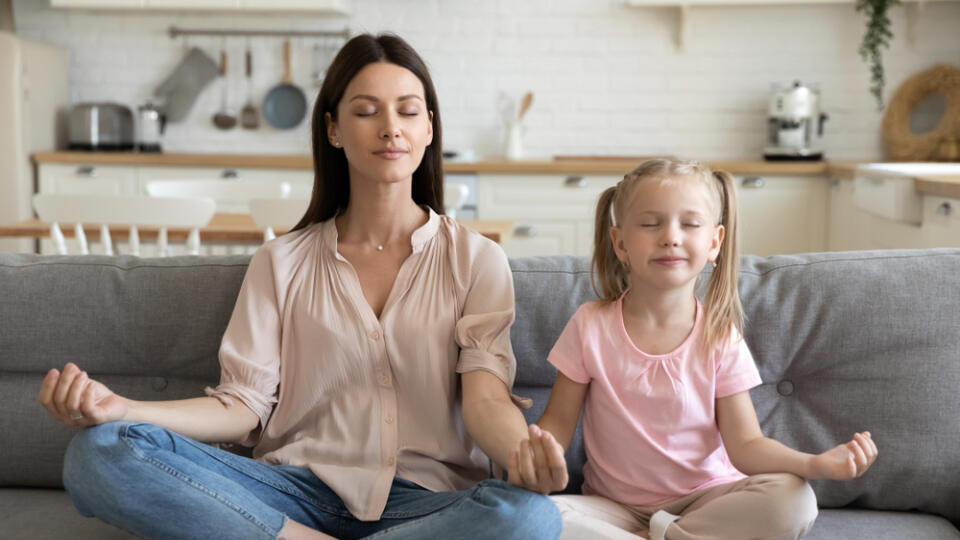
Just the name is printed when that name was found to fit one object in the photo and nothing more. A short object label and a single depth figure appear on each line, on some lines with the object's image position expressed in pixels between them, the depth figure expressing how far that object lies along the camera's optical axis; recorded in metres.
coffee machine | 4.41
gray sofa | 1.65
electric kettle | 4.80
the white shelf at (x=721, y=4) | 4.48
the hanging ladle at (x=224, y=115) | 4.96
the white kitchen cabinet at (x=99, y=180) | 4.51
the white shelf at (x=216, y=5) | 4.58
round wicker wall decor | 4.38
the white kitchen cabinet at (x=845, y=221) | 3.77
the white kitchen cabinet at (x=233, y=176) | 4.39
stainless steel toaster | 4.68
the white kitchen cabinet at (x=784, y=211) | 4.25
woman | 1.51
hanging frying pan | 4.96
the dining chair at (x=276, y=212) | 2.71
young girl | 1.50
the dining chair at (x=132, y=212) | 2.71
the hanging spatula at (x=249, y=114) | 4.96
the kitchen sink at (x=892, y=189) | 3.17
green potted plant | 4.33
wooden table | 2.88
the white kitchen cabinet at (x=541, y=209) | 4.31
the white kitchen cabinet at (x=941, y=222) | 2.80
